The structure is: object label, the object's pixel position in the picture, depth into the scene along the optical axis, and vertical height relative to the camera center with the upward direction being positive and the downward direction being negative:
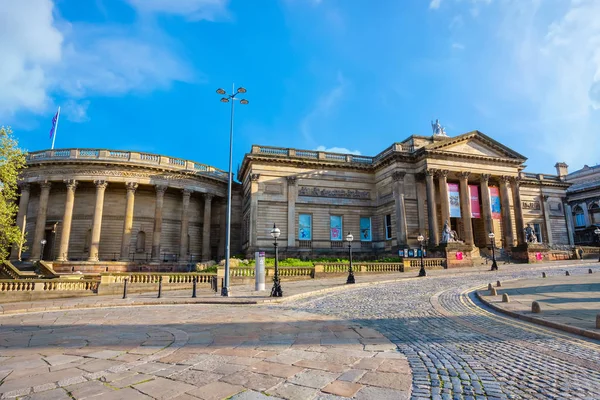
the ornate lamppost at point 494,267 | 25.46 -0.99
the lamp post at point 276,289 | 14.45 -1.44
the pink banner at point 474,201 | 34.31 +5.31
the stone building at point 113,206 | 31.61 +4.88
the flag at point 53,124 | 38.07 +14.56
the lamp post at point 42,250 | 30.33 +0.52
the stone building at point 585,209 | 52.10 +6.90
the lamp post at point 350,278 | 19.38 -1.34
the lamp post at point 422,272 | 22.65 -1.19
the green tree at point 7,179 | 19.50 +4.46
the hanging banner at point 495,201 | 35.06 +5.35
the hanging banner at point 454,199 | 33.50 +5.38
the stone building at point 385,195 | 32.84 +5.93
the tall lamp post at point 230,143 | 16.28 +5.77
